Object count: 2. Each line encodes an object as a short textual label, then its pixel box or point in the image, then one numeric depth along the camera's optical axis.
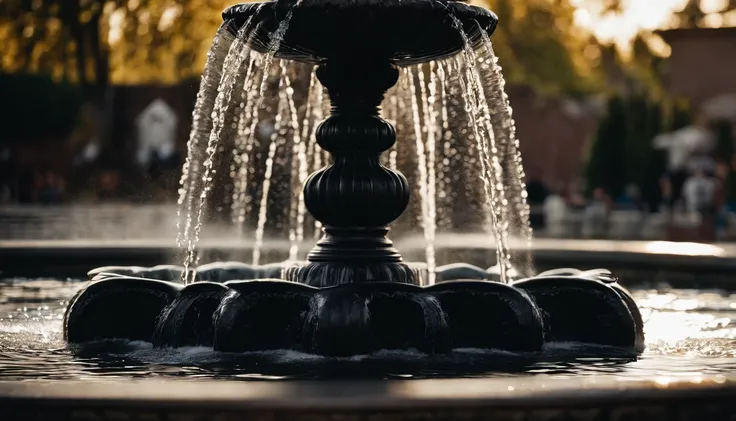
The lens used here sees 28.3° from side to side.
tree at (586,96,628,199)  28.50
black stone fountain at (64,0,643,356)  6.94
